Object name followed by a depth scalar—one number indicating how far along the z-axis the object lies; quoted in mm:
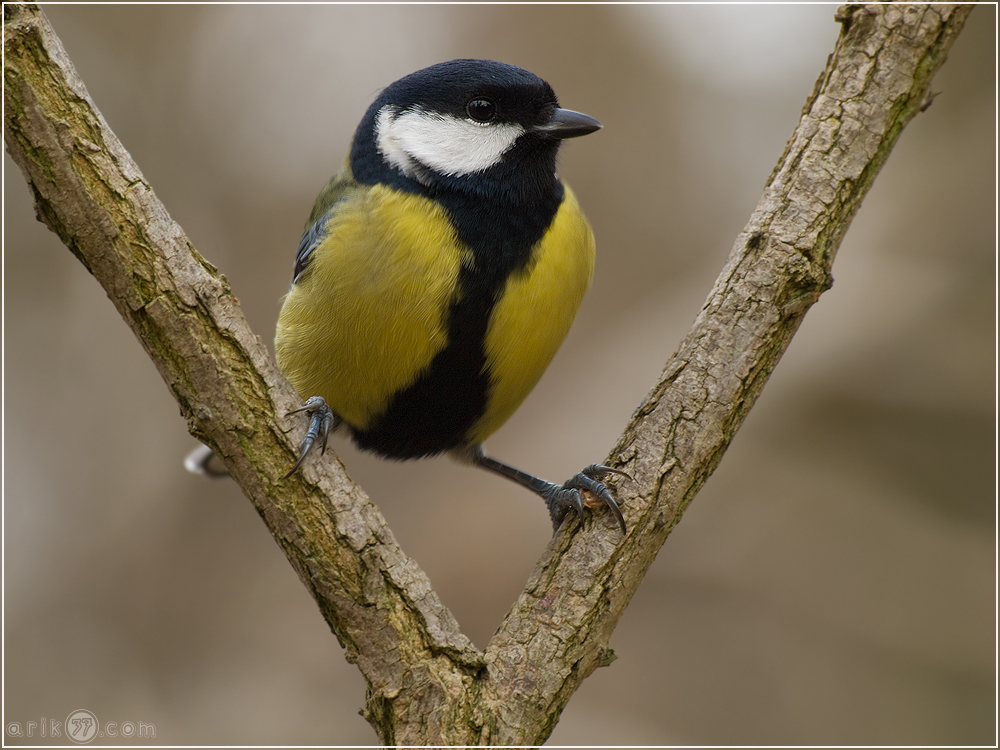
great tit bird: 2029
